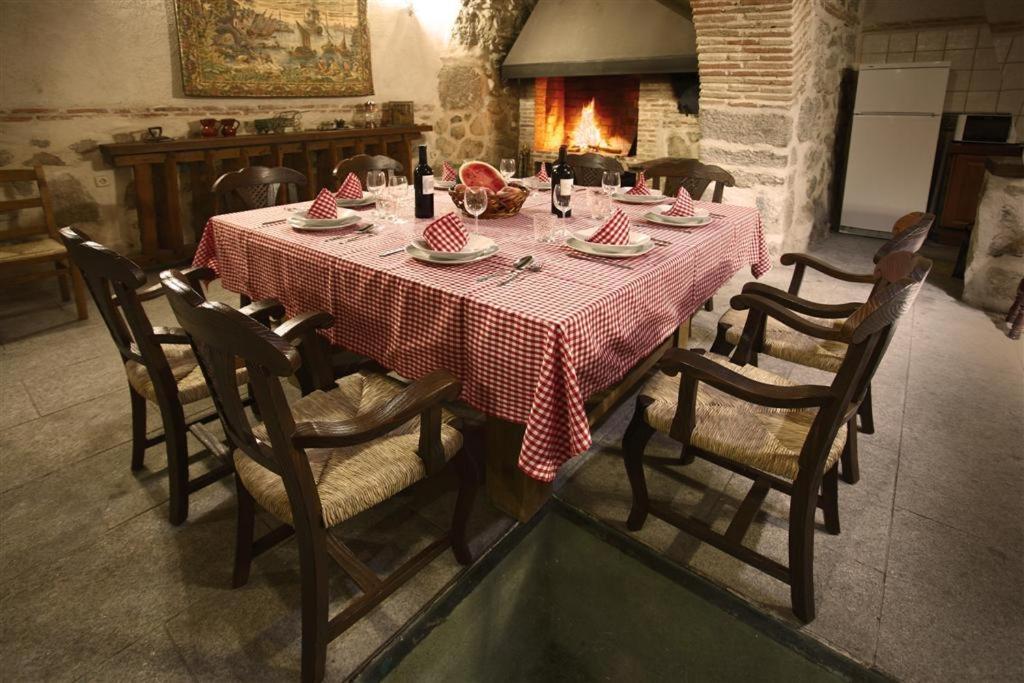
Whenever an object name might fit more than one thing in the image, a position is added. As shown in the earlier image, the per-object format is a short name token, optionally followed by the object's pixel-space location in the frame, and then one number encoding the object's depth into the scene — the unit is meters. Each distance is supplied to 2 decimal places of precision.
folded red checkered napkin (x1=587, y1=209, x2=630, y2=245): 1.85
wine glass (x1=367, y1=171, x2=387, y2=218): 2.26
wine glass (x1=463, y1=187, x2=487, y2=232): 1.98
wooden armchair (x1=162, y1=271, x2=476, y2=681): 1.10
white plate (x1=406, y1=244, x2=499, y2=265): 1.74
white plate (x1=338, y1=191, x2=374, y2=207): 2.51
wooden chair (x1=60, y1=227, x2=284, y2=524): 1.49
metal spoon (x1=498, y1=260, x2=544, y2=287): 1.64
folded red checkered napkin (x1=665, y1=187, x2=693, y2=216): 2.28
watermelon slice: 2.39
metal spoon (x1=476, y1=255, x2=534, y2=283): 1.72
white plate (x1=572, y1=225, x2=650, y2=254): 1.81
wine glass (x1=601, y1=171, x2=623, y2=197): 2.33
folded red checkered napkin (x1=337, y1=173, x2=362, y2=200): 2.57
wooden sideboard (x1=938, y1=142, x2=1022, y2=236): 4.94
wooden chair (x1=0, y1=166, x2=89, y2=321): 3.23
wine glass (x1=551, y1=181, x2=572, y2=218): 2.14
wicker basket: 2.28
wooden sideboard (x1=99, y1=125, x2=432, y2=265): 3.99
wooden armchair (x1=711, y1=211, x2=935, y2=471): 1.94
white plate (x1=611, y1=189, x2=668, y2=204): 2.62
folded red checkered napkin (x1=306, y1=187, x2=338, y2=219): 2.21
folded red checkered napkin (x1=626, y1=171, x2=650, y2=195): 2.70
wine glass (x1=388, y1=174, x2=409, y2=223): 2.32
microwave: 4.89
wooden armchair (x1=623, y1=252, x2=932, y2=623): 1.33
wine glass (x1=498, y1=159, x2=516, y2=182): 2.75
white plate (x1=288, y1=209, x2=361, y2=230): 2.15
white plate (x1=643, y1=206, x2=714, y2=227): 2.23
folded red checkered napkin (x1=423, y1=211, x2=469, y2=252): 1.77
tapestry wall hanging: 4.22
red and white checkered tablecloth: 1.40
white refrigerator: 4.98
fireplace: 6.10
